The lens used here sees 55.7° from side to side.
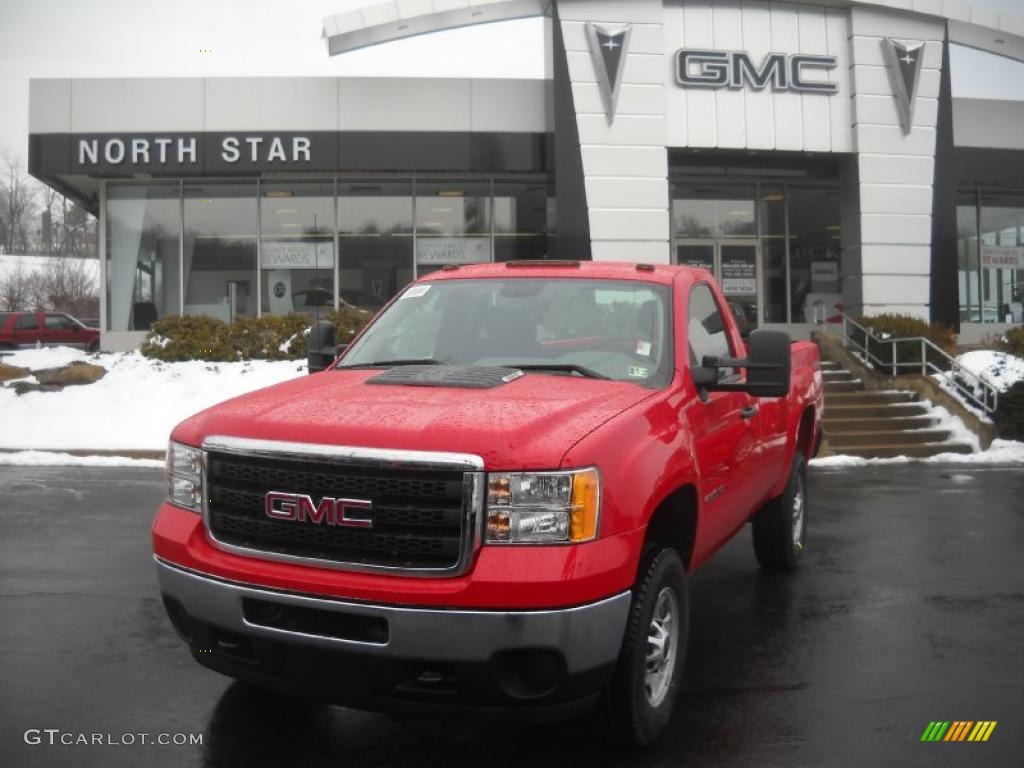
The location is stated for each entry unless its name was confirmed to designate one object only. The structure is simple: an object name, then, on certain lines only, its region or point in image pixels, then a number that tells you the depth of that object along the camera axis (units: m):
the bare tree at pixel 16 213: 65.69
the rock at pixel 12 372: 17.22
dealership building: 18.47
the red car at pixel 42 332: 28.81
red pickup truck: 3.13
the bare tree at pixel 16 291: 67.56
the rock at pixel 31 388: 16.14
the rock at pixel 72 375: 16.64
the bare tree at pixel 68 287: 64.25
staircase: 13.84
